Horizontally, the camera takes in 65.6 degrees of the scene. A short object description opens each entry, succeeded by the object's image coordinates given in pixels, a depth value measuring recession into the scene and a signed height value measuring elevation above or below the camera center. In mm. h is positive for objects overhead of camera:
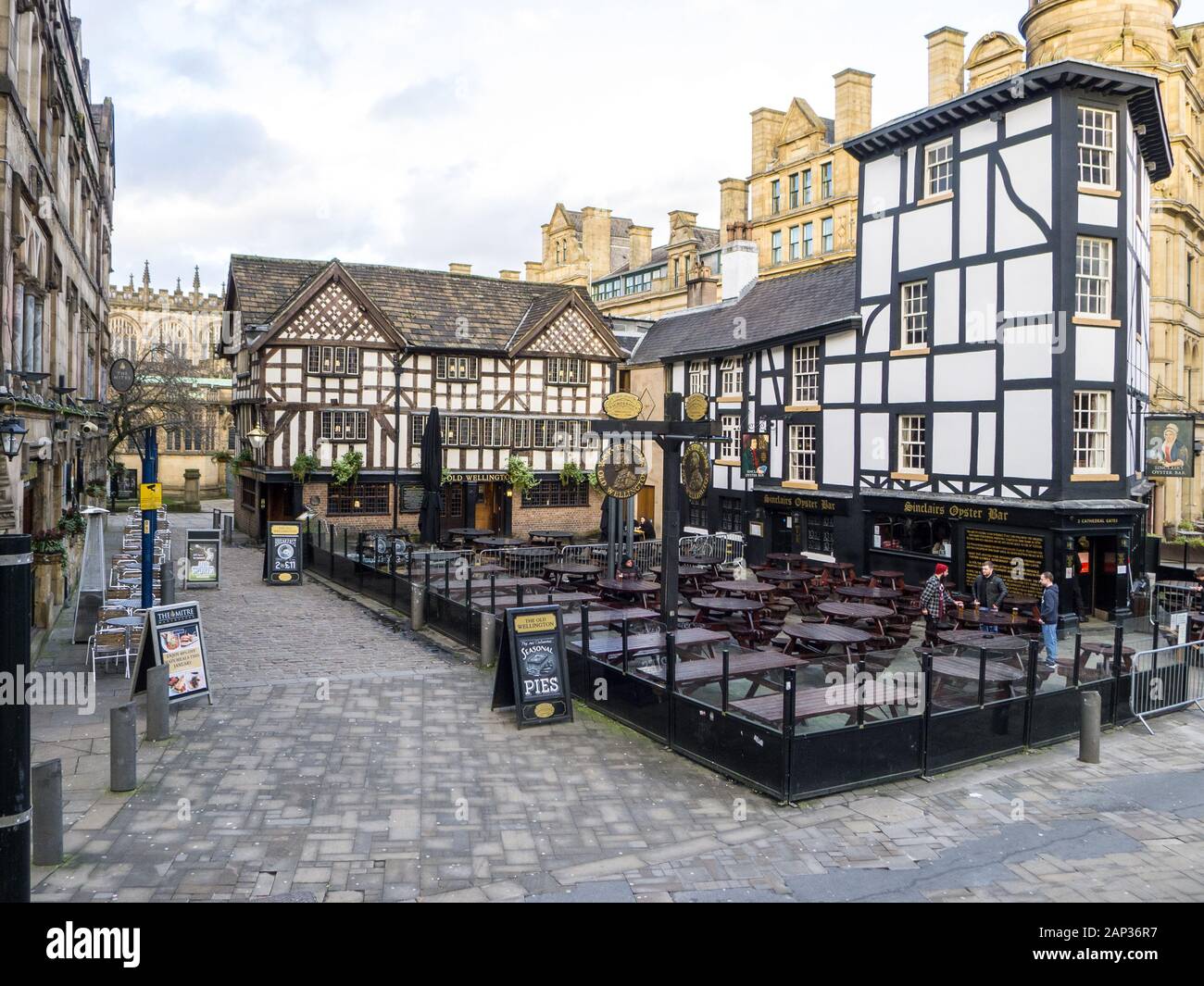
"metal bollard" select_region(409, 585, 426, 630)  17859 -2188
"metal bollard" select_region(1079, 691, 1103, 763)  10859 -2715
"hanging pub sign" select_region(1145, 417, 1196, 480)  23484 +1243
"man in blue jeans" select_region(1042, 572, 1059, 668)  15570 -1962
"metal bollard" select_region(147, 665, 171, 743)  10719 -2470
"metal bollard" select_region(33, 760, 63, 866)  7457 -2596
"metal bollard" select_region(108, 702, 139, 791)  9008 -2468
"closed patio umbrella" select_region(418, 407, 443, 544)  24312 +360
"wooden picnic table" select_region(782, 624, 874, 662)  13023 -1986
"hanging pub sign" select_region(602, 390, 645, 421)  15453 +1466
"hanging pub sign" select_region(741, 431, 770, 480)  28734 +1261
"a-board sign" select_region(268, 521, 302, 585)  23766 -1560
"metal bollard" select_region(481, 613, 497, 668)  14617 -2279
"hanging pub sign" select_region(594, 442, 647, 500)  16031 +312
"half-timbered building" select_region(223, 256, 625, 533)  32750 +4167
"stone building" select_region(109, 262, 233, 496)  72838 +14192
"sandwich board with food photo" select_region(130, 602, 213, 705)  12086 -2097
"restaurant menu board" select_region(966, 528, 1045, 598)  20281 -1353
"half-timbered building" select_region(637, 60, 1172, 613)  20062 +3660
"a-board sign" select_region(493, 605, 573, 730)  11626 -2228
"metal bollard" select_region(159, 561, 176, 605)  16239 -1633
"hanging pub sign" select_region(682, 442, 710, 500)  16906 +453
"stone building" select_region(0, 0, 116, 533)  13734 +4623
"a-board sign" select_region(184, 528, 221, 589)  22078 -1675
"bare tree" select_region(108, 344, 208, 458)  41938 +4695
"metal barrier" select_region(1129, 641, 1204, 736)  12742 -2584
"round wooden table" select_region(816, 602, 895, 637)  15258 -1921
